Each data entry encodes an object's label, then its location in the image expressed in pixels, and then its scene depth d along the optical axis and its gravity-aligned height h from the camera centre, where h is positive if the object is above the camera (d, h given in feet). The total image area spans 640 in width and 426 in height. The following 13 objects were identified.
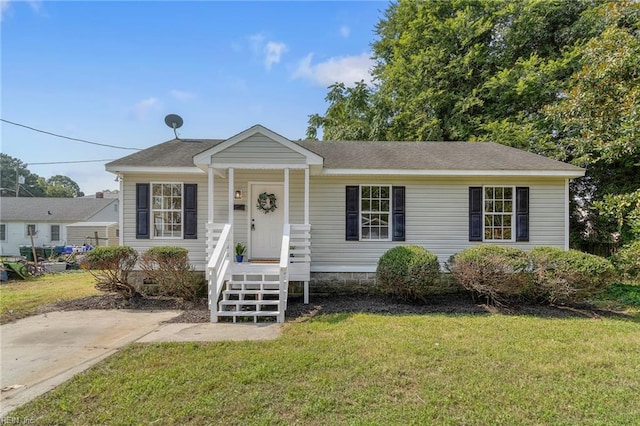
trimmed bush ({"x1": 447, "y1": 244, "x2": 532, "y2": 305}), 21.06 -3.88
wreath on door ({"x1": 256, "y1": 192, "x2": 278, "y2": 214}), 27.86 +1.01
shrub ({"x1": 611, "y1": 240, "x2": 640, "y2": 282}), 26.86 -4.13
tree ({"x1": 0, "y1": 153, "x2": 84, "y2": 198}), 184.14 +18.04
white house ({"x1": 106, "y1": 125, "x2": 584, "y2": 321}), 26.55 +0.57
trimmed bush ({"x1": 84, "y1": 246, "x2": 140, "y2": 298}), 22.71 -3.81
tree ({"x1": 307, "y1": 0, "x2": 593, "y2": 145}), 44.27 +22.36
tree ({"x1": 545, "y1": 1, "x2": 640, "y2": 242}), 23.65 +9.54
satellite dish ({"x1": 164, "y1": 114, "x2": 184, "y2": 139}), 32.49 +9.53
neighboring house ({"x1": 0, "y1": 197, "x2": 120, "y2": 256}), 85.05 -3.05
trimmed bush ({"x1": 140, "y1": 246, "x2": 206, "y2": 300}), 23.17 -4.21
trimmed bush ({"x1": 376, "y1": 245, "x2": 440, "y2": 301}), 21.57 -4.05
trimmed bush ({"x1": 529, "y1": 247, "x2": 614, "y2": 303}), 20.25 -3.86
